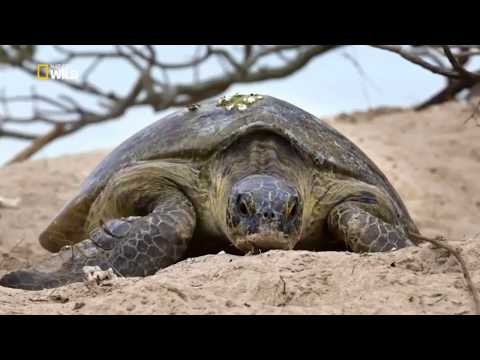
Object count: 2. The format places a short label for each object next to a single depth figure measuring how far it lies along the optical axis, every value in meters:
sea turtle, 3.76
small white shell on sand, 3.11
